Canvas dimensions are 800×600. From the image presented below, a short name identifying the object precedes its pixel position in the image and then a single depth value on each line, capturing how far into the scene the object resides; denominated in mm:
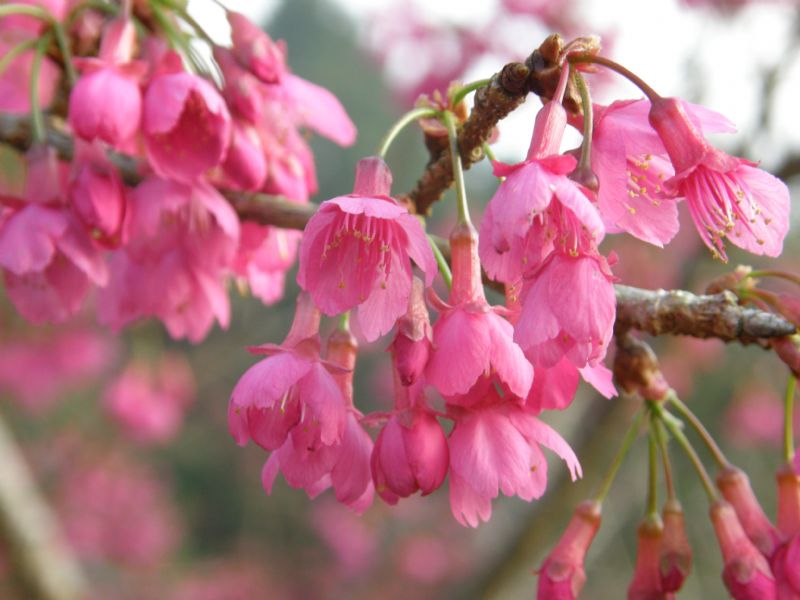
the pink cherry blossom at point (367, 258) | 192
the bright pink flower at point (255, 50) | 246
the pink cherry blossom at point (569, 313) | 176
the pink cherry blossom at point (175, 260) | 236
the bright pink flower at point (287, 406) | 193
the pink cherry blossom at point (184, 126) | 227
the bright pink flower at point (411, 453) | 190
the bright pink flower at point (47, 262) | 227
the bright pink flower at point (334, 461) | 197
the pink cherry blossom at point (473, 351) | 185
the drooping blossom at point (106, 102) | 223
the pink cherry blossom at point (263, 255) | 256
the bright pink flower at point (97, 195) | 231
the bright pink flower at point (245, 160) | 241
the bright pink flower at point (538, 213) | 178
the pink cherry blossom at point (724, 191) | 188
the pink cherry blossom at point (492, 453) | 190
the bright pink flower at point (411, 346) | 188
